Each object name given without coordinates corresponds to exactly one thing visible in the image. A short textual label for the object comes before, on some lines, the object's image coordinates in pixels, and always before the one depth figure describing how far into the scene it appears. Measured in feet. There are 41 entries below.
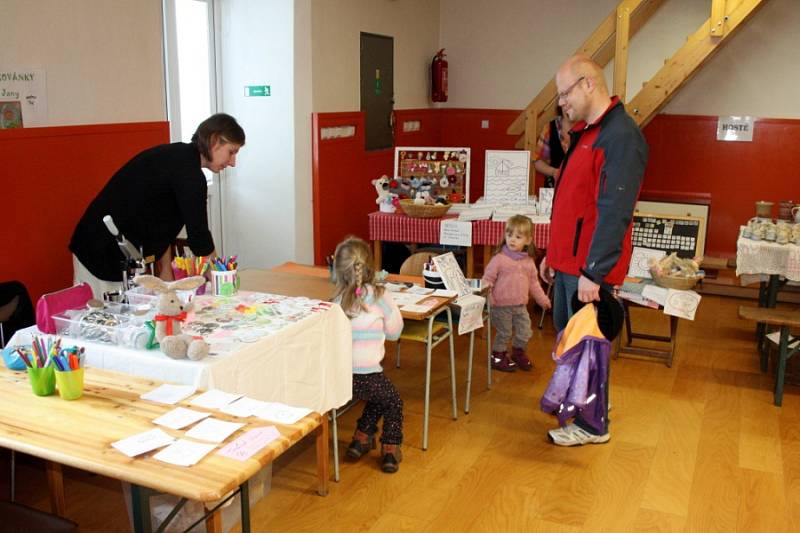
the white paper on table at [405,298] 12.18
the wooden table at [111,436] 5.94
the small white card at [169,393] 7.47
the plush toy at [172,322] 8.27
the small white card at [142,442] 6.33
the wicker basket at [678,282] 15.85
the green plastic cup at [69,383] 7.32
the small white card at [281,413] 7.02
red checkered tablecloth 17.82
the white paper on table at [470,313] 12.97
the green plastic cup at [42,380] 7.33
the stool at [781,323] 14.20
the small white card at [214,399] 7.32
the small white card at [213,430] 6.59
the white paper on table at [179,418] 6.86
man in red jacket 11.05
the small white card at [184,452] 6.18
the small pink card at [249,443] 6.32
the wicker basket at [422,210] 18.22
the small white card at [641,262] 16.87
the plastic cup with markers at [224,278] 10.93
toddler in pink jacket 15.29
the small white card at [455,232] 17.88
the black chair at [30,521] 6.91
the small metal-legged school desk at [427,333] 11.97
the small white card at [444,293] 12.71
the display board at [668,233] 20.21
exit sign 18.94
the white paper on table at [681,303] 15.53
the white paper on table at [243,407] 7.12
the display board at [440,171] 19.70
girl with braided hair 10.77
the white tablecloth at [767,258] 15.33
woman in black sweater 11.15
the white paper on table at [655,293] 15.72
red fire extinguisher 26.43
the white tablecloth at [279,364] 8.30
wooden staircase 18.90
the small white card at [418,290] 12.84
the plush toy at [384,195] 19.12
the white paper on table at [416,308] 11.72
